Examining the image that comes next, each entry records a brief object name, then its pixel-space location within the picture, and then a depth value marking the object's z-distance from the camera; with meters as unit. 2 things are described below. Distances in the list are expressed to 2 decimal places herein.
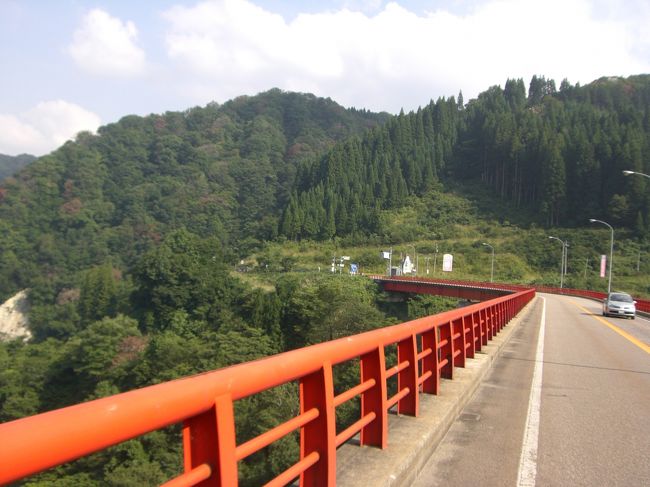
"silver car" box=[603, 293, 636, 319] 30.67
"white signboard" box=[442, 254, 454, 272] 73.50
